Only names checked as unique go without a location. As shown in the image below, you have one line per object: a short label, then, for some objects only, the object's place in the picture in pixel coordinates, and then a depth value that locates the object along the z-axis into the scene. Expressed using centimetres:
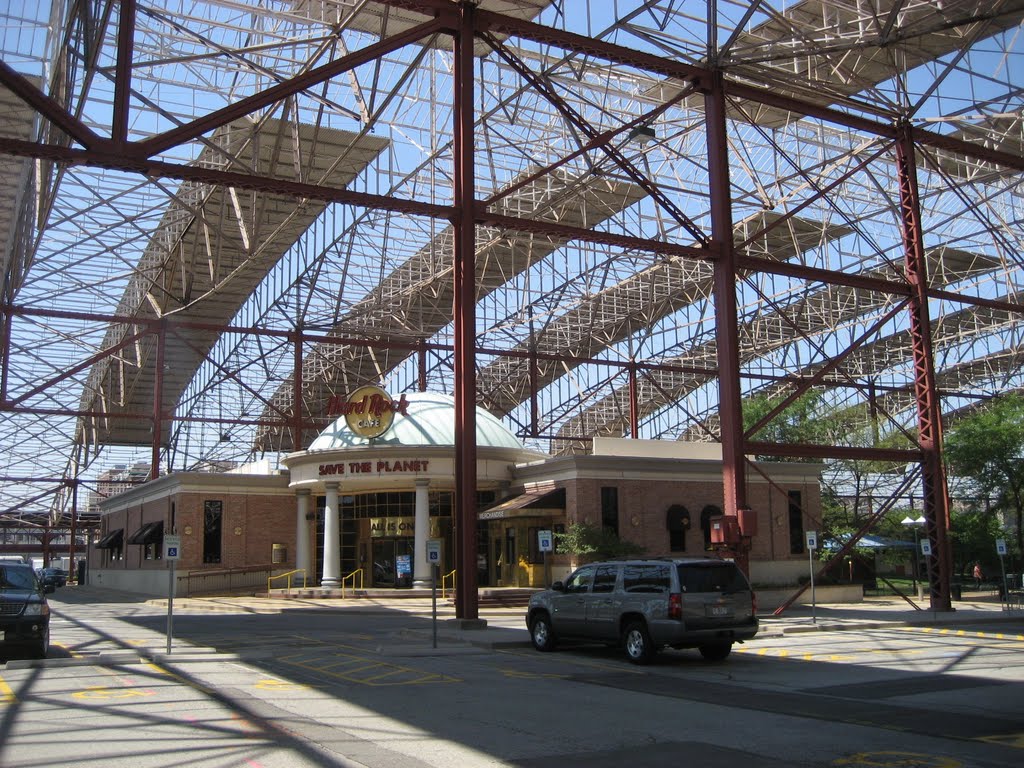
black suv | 1658
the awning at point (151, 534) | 4569
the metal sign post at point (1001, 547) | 2905
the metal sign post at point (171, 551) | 1781
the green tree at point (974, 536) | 5056
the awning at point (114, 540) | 5502
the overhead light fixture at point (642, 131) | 2998
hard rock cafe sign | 3981
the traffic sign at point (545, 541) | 2379
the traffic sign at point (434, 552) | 2023
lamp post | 4279
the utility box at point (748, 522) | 2612
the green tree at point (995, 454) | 4509
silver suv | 1684
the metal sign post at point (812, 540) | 2683
